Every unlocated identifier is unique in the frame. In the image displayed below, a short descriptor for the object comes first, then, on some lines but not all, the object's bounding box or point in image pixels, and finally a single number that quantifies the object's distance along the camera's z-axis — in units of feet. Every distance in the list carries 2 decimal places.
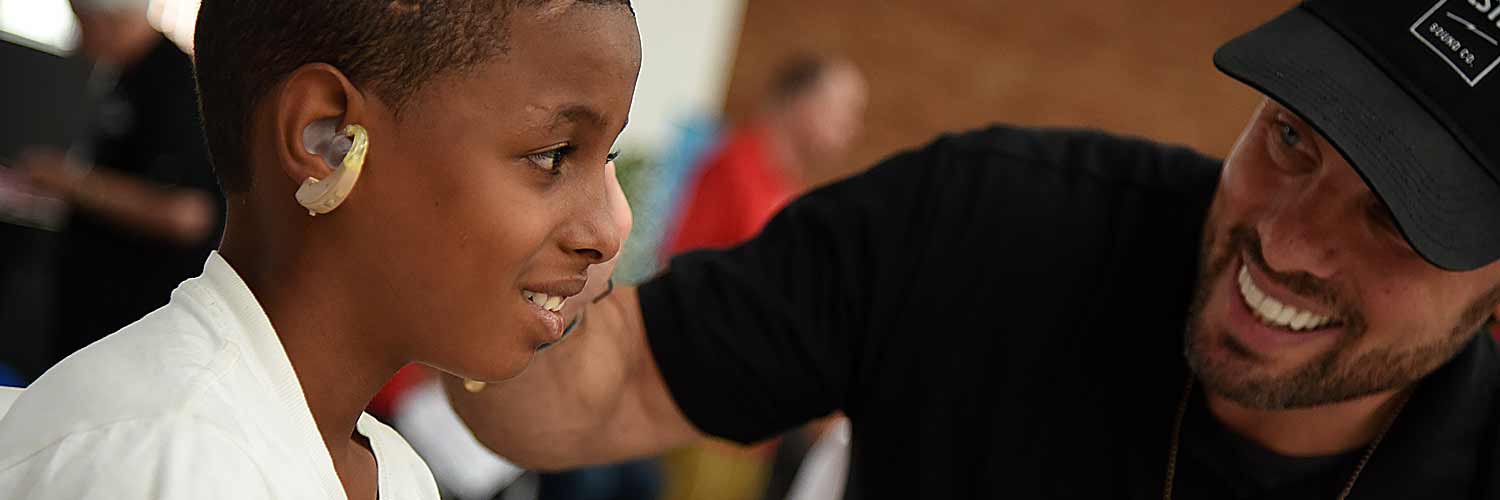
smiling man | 4.44
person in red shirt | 13.73
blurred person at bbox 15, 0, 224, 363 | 9.88
